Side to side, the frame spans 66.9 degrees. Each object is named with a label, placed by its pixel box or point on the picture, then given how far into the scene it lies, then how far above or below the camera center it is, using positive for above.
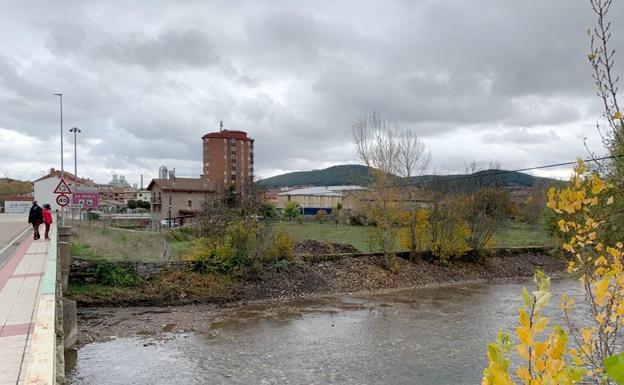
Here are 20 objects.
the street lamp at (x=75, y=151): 43.73 +4.91
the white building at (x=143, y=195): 135.14 +1.89
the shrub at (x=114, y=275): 19.62 -3.08
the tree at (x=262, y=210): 24.64 -0.52
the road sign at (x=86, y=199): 30.92 +0.19
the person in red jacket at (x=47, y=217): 20.28 -0.65
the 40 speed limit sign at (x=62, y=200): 21.23 +0.09
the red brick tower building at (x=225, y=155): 116.31 +11.61
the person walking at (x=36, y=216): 19.53 -0.60
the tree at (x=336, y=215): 58.53 -1.97
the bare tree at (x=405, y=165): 26.83 +1.96
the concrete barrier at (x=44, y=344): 3.97 -1.51
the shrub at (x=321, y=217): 61.45 -2.24
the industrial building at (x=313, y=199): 93.09 +0.29
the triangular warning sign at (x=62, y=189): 21.77 +0.60
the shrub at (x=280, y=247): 22.89 -2.31
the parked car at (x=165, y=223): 48.34 -2.52
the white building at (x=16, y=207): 64.06 -0.63
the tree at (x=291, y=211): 63.34 -1.49
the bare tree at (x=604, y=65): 3.54 +1.01
